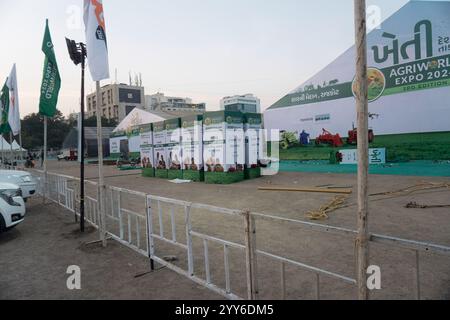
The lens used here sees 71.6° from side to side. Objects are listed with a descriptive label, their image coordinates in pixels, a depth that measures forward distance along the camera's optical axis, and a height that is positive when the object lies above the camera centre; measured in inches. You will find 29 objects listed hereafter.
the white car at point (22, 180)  381.4 -29.0
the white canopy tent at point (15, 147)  1132.1 +35.2
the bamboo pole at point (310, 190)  389.4 -54.7
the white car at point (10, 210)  243.0 -43.3
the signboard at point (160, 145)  655.8 +16.7
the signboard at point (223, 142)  530.3 +16.8
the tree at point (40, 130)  2457.1 +203.7
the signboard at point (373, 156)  539.5 -15.7
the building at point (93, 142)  1747.0 +71.8
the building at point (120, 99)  3590.1 +652.7
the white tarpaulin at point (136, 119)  1183.8 +136.8
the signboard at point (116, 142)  1278.3 +49.6
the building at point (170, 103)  3964.3 +677.9
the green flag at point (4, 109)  561.3 +89.6
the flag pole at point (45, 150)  366.0 +7.3
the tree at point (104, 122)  2627.5 +289.1
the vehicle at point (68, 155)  1873.8 +0.3
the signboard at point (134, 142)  1179.1 +44.6
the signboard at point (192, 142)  569.6 +17.5
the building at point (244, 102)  2690.5 +468.5
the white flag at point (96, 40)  220.4 +81.5
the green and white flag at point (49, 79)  319.3 +78.7
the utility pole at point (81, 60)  258.2 +80.0
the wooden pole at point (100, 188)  220.5 -24.0
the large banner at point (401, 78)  461.4 +115.5
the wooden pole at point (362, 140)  90.7 +2.1
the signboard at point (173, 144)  617.0 +16.1
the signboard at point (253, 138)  571.8 +22.6
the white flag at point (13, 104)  480.9 +84.7
